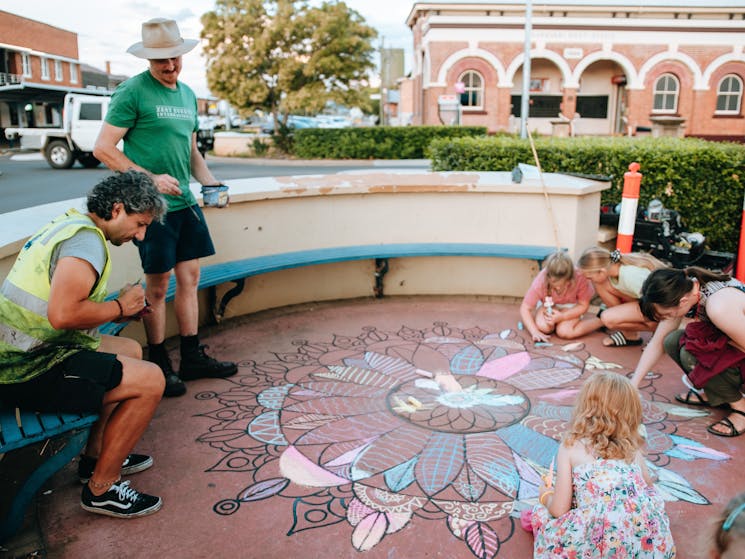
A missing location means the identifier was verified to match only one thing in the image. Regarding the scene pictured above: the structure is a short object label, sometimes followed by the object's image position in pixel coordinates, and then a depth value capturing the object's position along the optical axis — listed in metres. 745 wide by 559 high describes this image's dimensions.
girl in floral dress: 2.21
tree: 22.30
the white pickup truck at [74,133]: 16.75
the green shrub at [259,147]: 23.80
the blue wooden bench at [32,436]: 2.31
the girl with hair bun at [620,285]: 4.62
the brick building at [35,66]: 27.56
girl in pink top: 5.05
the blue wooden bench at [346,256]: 5.01
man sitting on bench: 2.43
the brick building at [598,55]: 26.53
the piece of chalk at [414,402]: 3.89
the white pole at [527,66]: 15.83
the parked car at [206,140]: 20.41
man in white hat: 3.64
